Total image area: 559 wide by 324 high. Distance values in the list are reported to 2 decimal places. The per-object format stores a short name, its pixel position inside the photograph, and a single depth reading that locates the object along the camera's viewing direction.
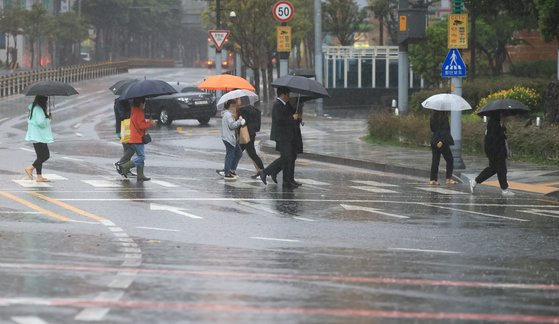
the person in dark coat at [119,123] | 23.88
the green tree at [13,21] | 105.69
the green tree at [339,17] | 80.88
